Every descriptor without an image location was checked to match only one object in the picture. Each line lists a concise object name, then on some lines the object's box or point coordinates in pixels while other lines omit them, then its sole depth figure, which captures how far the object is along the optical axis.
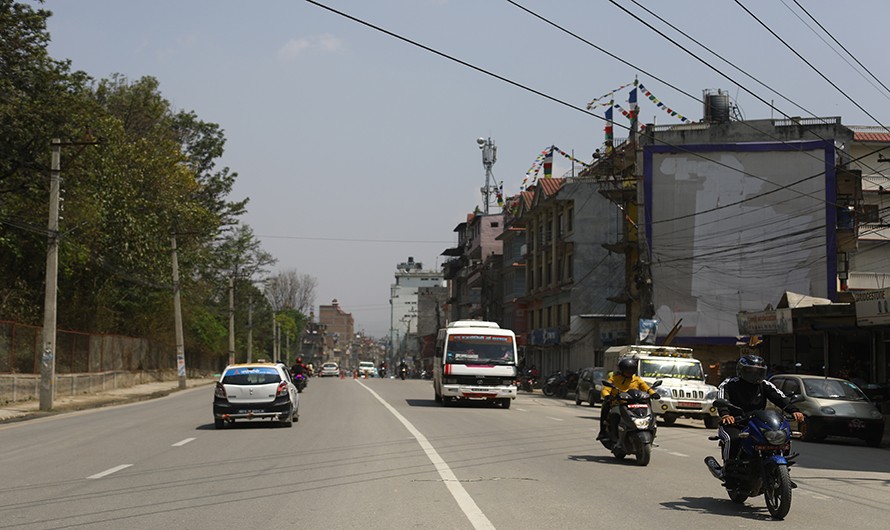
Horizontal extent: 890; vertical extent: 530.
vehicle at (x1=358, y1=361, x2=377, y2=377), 111.19
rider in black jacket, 10.81
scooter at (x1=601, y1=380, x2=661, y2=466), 15.03
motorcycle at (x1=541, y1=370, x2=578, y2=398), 50.69
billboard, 52.31
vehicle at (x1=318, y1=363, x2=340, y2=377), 95.62
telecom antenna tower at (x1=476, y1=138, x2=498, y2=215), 100.94
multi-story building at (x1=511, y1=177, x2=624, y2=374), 62.75
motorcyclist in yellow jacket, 15.51
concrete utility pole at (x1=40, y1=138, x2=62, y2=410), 31.19
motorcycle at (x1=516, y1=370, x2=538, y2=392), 59.54
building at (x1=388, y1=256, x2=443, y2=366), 191.35
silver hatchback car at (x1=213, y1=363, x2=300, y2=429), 22.02
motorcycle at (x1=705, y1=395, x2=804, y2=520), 9.91
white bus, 33.41
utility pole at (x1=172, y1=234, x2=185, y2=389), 52.59
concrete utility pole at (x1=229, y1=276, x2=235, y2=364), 74.25
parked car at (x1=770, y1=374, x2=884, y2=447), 22.67
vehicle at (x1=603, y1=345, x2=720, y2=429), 27.55
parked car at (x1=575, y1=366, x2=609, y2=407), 38.06
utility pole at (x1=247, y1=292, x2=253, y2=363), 85.96
